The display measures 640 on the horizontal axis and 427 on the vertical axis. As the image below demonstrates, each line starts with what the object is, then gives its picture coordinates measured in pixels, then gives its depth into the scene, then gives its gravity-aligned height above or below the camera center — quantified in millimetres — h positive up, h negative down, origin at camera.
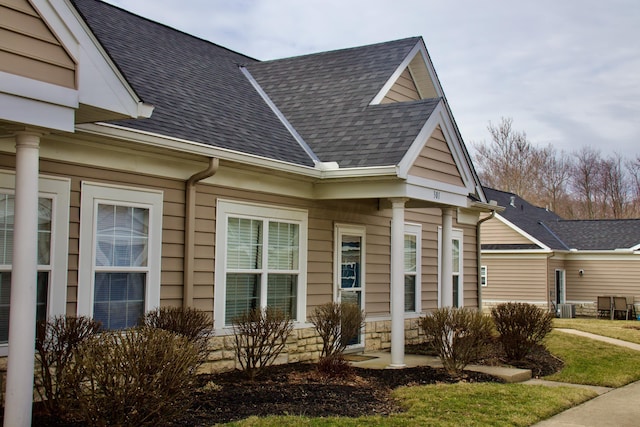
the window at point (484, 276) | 30344 -43
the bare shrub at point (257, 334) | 9125 -779
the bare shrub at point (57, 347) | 6434 -715
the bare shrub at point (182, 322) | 8055 -570
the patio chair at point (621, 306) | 29456 -1185
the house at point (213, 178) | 5992 +1203
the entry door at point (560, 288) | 31250 -520
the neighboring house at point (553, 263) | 29672 +555
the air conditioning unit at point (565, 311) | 30000 -1439
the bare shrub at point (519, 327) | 11953 -853
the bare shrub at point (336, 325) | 10219 -729
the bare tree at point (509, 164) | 47812 +7358
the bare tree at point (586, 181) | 52594 +6920
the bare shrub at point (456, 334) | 10258 -852
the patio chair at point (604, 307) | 30031 -1257
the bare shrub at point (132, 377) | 5398 -800
